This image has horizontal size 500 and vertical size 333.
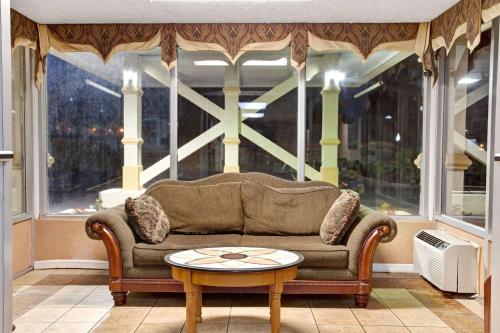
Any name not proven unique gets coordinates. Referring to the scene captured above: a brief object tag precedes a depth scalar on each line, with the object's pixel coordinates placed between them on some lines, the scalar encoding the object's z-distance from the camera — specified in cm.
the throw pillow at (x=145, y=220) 387
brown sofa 370
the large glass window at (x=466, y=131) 401
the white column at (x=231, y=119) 515
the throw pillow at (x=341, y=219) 387
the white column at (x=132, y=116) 516
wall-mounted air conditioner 386
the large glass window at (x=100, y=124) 508
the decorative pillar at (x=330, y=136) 512
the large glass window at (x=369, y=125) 503
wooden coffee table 287
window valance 463
